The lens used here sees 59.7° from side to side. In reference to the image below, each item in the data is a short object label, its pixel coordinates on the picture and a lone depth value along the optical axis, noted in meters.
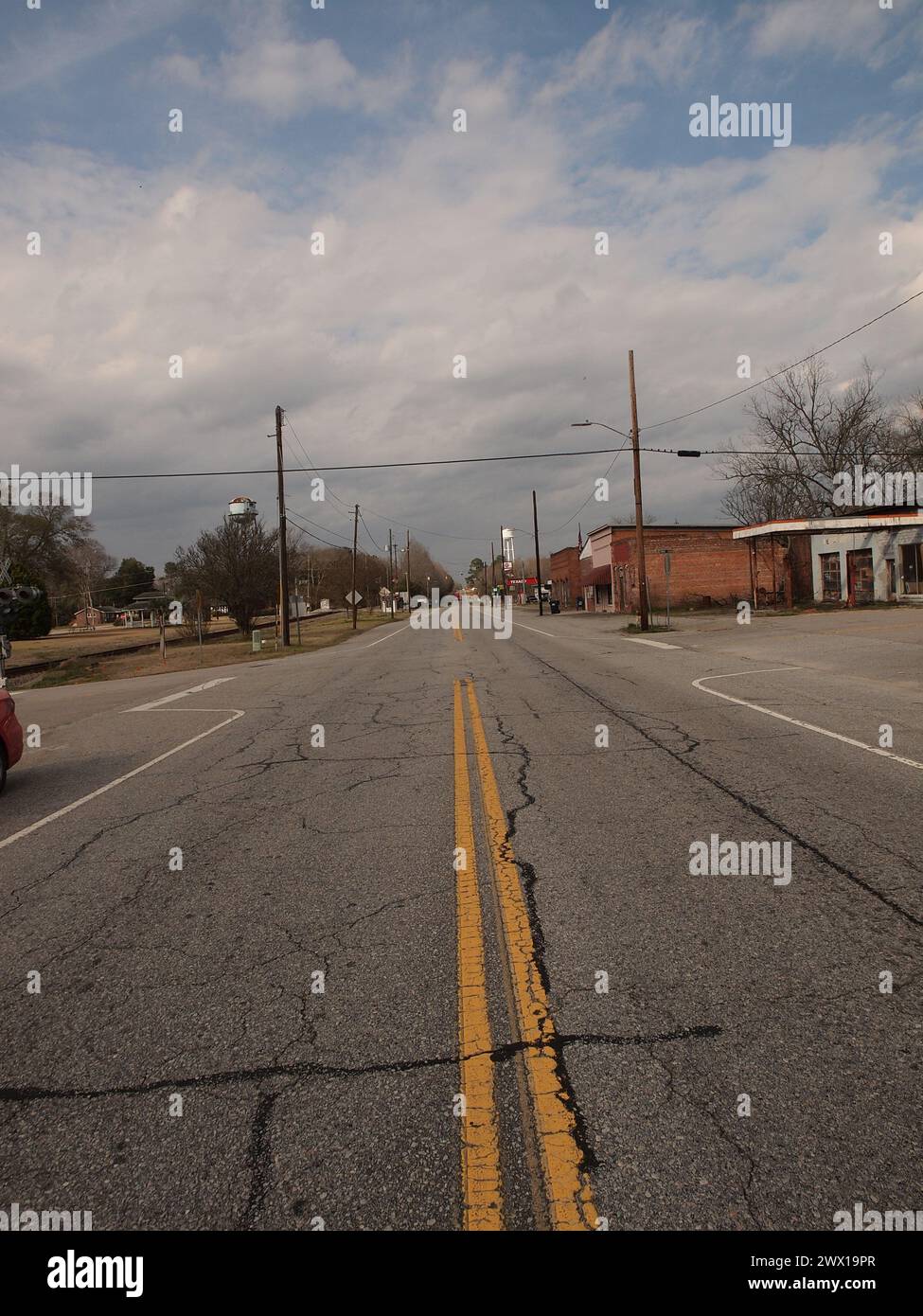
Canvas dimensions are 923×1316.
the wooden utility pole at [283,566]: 32.94
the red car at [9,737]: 8.45
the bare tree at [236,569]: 48.88
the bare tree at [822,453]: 51.41
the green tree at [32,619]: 53.91
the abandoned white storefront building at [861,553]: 33.56
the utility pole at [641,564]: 28.28
